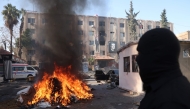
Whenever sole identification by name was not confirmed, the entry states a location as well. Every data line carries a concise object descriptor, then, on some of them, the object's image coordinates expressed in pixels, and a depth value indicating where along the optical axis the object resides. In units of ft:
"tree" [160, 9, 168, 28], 165.99
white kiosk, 42.68
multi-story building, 156.80
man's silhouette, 4.12
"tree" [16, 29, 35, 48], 130.52
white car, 84.17
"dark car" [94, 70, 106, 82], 73.20
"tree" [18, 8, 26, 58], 123.82
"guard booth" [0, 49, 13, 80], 79.20
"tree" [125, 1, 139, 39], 169.51
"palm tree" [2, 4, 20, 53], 117.19
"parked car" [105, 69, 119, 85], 62.80
